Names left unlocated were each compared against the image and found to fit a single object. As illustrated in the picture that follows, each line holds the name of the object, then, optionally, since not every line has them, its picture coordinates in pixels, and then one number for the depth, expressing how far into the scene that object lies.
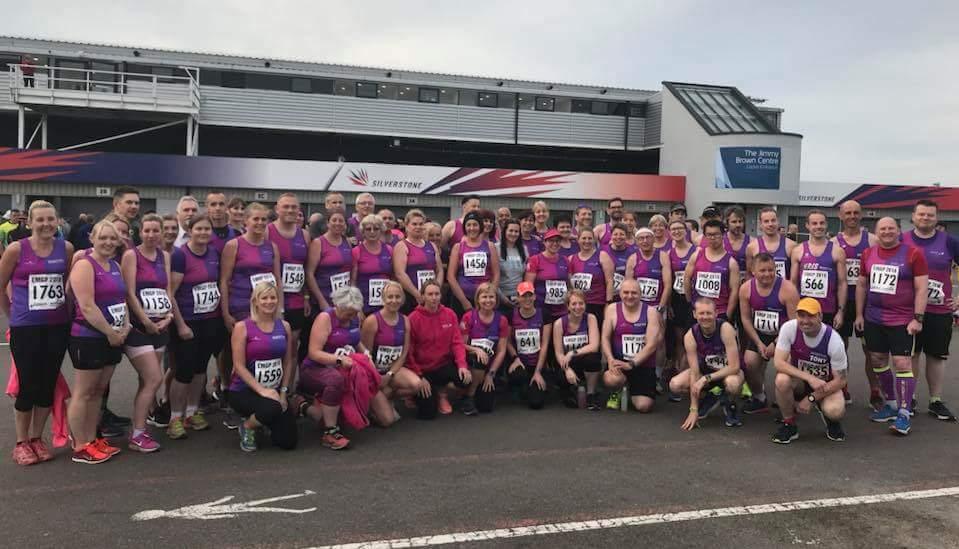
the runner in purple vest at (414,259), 6.42
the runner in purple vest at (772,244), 6.52
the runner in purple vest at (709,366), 5.61
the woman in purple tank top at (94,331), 4.39
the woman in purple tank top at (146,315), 4.75
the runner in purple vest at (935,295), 5.83
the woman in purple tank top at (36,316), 4.41
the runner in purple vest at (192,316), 5.21
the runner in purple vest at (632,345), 6.14
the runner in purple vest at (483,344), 6.12
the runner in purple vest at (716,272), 6.42
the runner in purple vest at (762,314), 5.96
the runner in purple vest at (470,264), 6.64
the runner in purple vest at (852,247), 6.32
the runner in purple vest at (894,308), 5.65
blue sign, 24.30
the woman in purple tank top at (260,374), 4.79
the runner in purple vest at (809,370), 5.18
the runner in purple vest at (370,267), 6.21
